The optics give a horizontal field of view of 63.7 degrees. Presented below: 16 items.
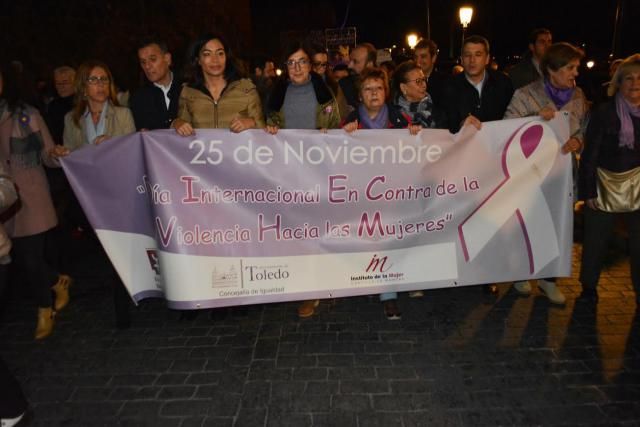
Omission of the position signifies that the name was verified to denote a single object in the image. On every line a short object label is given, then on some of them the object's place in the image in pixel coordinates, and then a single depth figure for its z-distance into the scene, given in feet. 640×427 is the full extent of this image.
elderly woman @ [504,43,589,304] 13.33
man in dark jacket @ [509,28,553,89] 19.84
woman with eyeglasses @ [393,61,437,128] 13.65
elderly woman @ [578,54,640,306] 12.82
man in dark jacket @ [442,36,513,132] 14.44
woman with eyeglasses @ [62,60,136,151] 12.99
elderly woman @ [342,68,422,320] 13.12
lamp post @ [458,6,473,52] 56.13
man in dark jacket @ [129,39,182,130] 13.85
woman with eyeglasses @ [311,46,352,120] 16.03
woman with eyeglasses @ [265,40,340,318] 14.01
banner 11.75
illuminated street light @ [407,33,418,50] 88.63
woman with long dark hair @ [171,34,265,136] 12.78
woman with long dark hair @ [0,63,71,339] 12.30
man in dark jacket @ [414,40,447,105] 18.88
